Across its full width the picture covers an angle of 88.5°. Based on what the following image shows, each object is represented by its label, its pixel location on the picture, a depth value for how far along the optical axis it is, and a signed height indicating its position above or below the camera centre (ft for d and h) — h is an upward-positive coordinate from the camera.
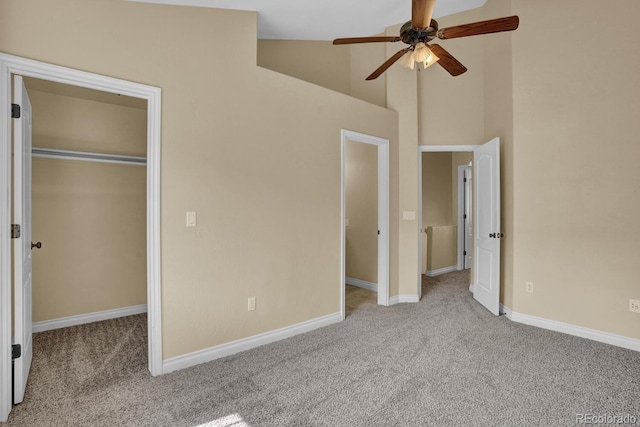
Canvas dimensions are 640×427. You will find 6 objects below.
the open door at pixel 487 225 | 12.48 -0.48
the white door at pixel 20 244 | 6.73 -0.61
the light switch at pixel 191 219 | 8.54 -0.12
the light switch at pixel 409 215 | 14.47 -0.06
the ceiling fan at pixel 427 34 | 6.98 +4.24
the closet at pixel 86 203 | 11.14 +0.41
